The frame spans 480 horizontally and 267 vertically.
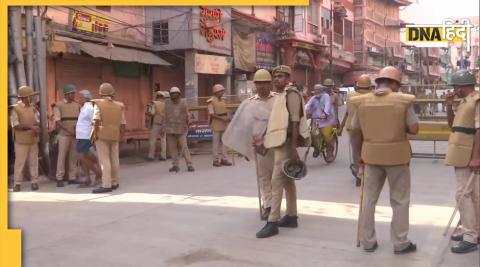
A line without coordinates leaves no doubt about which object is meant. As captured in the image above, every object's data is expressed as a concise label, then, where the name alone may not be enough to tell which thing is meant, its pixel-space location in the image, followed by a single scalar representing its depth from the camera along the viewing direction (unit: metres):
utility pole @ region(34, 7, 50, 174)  9.81
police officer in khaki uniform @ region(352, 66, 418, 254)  4.76
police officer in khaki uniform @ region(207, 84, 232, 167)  11.45
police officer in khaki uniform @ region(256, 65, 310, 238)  5.63
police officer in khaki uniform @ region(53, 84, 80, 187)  9.18
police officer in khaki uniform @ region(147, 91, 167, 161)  12.98
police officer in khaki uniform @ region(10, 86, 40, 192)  8.56
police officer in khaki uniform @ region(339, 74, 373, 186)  8.03
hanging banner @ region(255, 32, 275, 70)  24.31
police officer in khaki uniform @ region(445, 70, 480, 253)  4.95
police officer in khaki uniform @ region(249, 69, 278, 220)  5.88
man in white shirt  8.87
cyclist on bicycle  10.66
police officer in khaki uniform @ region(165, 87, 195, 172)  10.73
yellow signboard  14.73
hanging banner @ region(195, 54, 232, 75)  18.88
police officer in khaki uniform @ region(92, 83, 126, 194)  8.45
